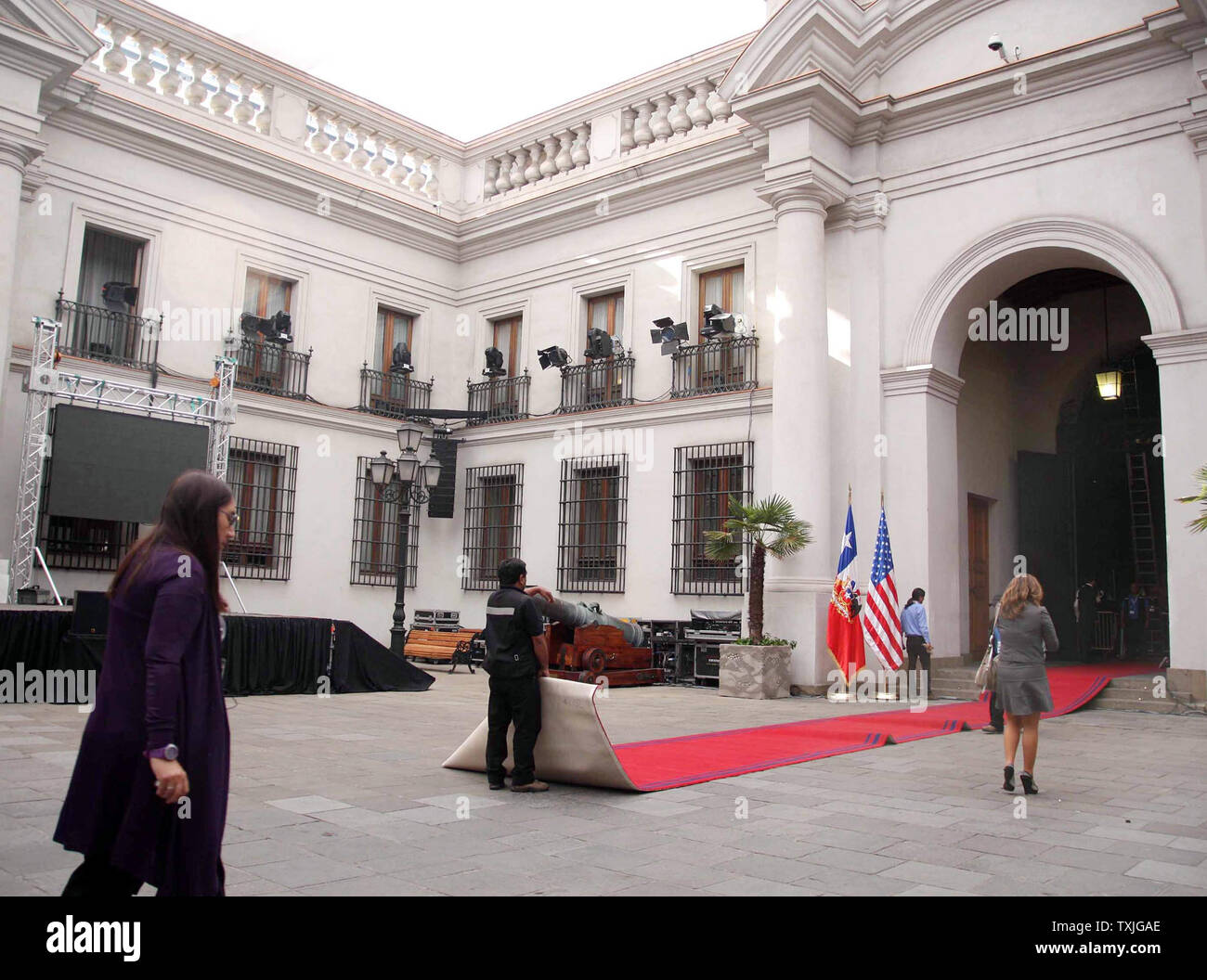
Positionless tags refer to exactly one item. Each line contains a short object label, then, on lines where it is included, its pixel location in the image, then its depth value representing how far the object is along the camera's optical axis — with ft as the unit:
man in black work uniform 21.56
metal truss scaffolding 45.70
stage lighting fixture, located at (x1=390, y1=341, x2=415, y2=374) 65.72
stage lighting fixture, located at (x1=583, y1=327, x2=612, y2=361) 59.88
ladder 59.77
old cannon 41.81
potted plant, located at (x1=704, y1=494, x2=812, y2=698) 45.60
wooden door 54.08
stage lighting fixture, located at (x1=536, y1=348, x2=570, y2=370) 62.08
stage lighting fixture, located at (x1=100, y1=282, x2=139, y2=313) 52.44
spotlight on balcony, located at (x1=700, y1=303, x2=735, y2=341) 54.24
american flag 45.11
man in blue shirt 44.62
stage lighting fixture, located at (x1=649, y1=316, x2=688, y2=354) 56.44
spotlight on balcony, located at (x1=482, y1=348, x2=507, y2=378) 66.64
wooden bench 58.44
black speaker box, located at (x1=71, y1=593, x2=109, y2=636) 35.61
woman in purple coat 9.41
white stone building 45.47
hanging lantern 56.75
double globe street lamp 49.96
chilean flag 45.70
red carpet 24.97
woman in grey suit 22.74
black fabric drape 35.22
